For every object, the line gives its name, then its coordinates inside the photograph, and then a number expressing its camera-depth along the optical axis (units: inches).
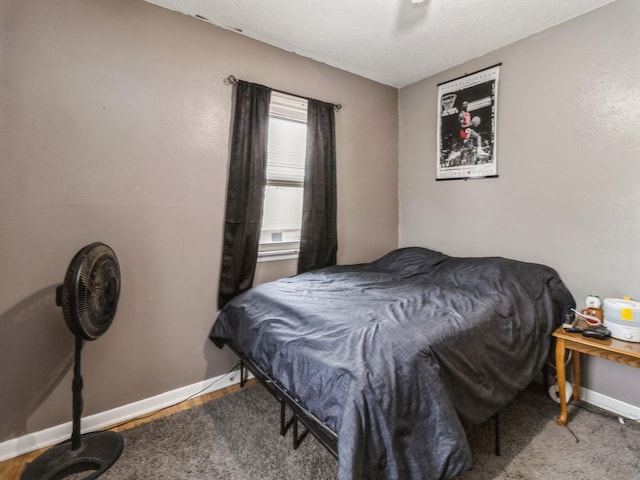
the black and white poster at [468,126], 100.2
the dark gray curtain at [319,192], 102.7
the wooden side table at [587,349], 63.2
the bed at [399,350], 43.4
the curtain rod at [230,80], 86.7
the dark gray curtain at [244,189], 87.7
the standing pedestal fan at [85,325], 53.0
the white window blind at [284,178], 98.3
